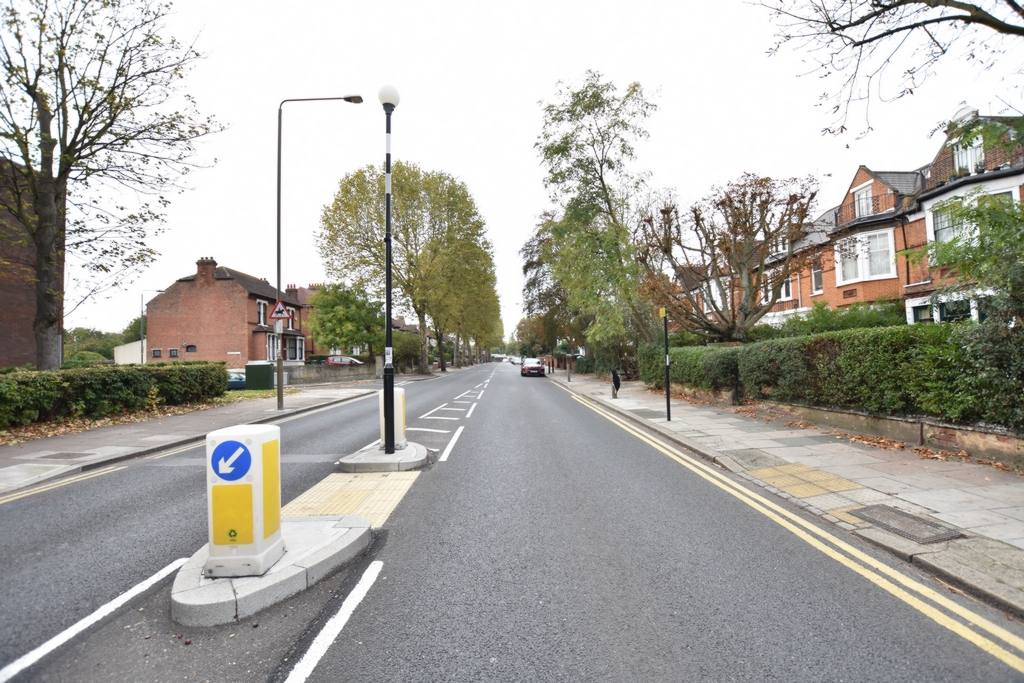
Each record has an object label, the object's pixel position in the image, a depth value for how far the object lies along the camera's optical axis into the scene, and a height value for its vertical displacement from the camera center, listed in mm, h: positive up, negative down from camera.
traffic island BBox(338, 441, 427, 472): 7770 -1595
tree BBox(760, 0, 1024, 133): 5793 +3891
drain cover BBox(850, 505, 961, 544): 4547 -1684
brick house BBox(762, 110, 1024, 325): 18297 +5266
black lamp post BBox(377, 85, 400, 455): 8383 +623
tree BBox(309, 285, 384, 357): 41062 +3220
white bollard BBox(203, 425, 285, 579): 3703 -1048
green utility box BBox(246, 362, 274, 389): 26531 -778
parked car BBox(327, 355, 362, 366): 40594 -100
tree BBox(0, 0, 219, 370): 13266 +5841
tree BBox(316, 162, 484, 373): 35094 +9386
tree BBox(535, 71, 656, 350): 22125 +6846
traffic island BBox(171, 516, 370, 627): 3338 -1570
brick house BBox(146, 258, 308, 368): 42406 +3413
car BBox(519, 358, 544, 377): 41862 -1073
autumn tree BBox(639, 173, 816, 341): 17516 +3738
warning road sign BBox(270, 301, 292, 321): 15188 +1401
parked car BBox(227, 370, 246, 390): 27031 -1109
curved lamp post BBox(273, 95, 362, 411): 14141 +1152
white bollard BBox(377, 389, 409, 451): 8780 -1104
